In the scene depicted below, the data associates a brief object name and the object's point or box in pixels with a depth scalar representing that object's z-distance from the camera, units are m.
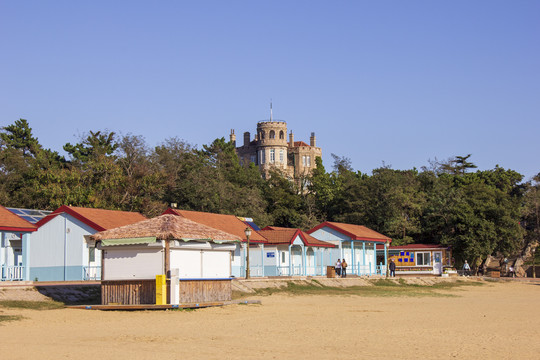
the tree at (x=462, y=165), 108.25
